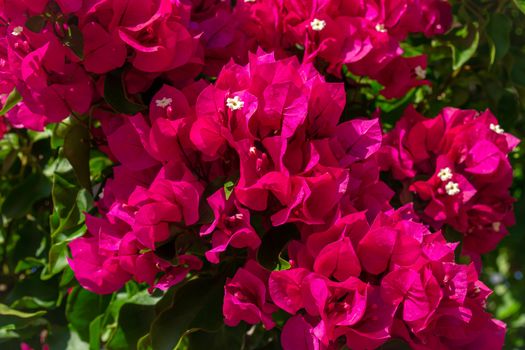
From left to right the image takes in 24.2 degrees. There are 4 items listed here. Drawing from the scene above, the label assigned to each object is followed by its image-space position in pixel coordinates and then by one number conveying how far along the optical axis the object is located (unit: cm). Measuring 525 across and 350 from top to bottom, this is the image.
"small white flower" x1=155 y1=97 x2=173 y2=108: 58
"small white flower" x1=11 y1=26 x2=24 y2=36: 57
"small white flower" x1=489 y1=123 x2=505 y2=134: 64
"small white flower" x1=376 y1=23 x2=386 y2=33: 63
